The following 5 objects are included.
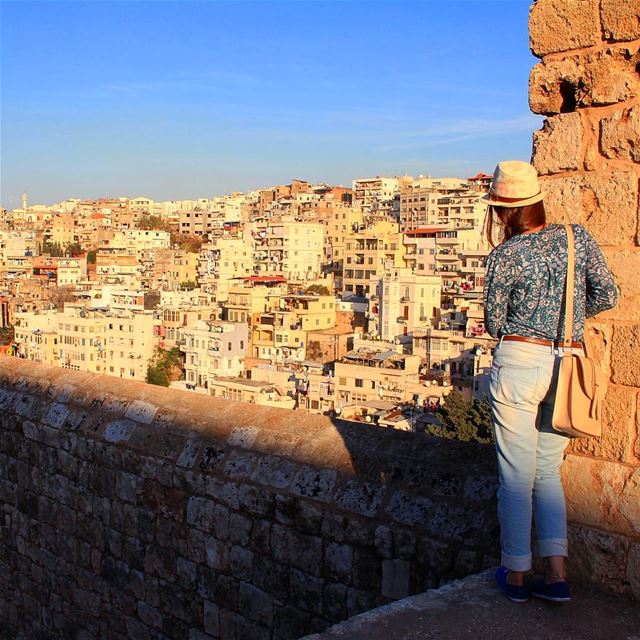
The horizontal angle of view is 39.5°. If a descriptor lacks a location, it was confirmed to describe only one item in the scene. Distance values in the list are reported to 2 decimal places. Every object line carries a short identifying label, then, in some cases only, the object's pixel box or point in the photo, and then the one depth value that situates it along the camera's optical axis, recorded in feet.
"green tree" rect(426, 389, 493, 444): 72.23
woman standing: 9.22
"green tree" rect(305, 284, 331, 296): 216.54
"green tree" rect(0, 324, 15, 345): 219.00
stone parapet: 11.78
